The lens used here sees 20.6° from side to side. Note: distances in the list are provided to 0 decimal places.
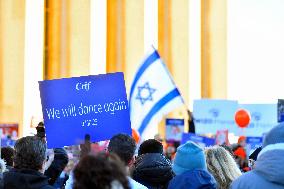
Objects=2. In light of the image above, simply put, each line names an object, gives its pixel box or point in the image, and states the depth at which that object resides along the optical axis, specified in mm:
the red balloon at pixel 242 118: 16641
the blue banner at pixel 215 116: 18453
